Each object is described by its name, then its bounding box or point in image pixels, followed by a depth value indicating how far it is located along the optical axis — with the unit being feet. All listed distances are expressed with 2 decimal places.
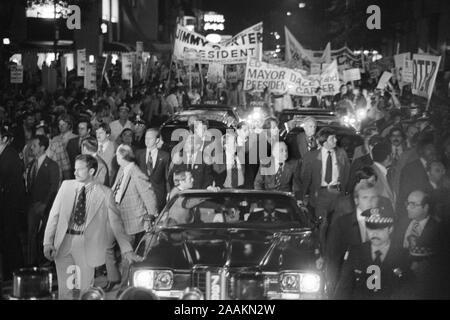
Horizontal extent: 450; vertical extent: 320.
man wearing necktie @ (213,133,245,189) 44.55
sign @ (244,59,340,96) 89.81
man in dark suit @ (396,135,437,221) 34.17
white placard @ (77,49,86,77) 113.95
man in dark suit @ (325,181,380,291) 26.99
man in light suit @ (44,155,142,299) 30.73
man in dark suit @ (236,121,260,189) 47.97
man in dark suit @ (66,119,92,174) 47.06
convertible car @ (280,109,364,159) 61.46
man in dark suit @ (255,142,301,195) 43.14
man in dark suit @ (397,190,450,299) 23.79
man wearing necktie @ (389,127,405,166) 44.09
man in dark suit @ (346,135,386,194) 39.70
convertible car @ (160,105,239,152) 65.36
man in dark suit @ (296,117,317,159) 49.93
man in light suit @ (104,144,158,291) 38.24
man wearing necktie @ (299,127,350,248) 41.60
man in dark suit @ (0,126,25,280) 35.65
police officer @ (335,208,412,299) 24.48
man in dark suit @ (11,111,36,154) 50.39
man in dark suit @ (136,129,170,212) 43.68
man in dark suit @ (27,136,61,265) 39.17
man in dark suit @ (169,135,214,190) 43.37
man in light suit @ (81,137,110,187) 38.27
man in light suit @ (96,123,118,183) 44.83
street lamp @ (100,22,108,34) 196.64
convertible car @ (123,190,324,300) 26.45
